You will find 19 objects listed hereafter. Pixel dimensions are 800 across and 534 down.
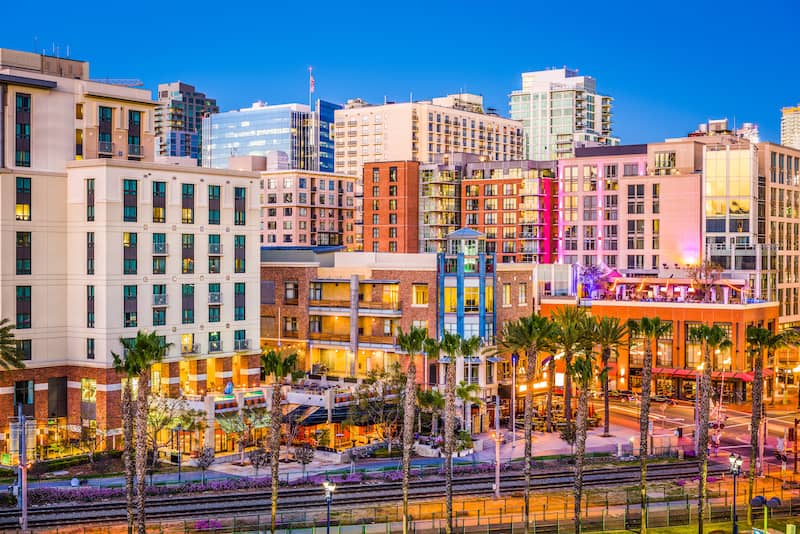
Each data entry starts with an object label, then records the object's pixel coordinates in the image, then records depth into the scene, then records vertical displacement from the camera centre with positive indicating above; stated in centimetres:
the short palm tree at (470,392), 8488 -1217
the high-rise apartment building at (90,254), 9494 +65
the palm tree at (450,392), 7094 -959
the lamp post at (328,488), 6384 -1420
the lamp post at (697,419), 9450 -1481
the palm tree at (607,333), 8456 -594
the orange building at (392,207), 19700 +1044
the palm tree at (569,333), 7844 -570
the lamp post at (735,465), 6931 -1388
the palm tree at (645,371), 6974 -865
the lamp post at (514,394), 9956 -1349
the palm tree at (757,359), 7980 -809
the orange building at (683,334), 12781 -935
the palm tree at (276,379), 6444 -756
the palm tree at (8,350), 8794 -773
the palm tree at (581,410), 6688 -1042
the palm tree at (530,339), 7506 -590
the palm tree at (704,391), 6931 -976
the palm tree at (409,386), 7025 -886
